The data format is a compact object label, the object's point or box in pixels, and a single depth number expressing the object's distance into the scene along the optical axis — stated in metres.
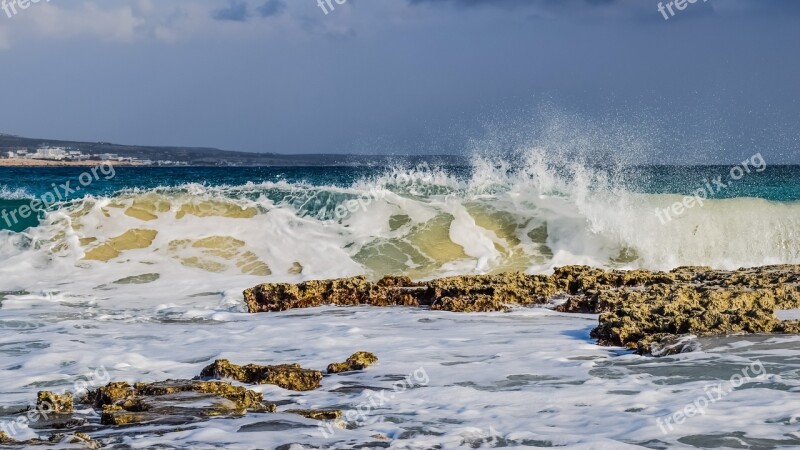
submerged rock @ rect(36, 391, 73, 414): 5.57
